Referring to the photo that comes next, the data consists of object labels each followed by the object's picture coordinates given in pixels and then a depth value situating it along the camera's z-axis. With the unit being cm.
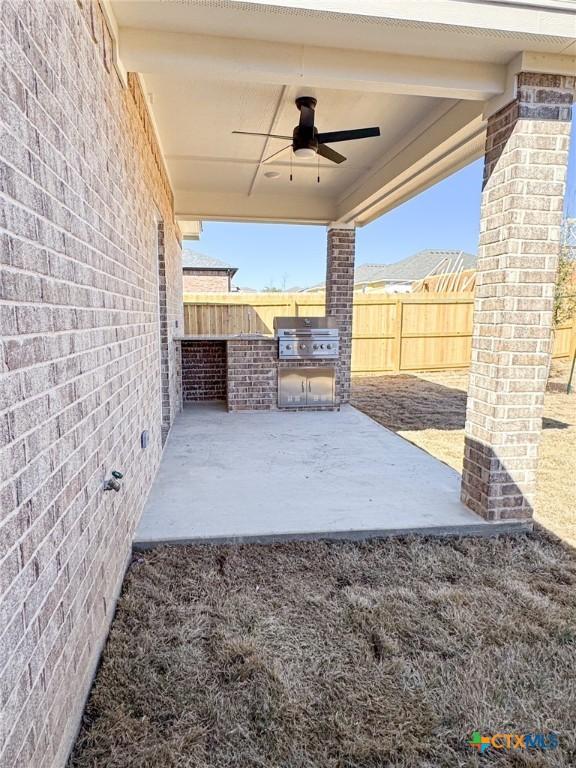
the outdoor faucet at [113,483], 198
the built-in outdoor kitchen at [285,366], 642
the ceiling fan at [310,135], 349
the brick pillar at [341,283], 683
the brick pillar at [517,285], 264
